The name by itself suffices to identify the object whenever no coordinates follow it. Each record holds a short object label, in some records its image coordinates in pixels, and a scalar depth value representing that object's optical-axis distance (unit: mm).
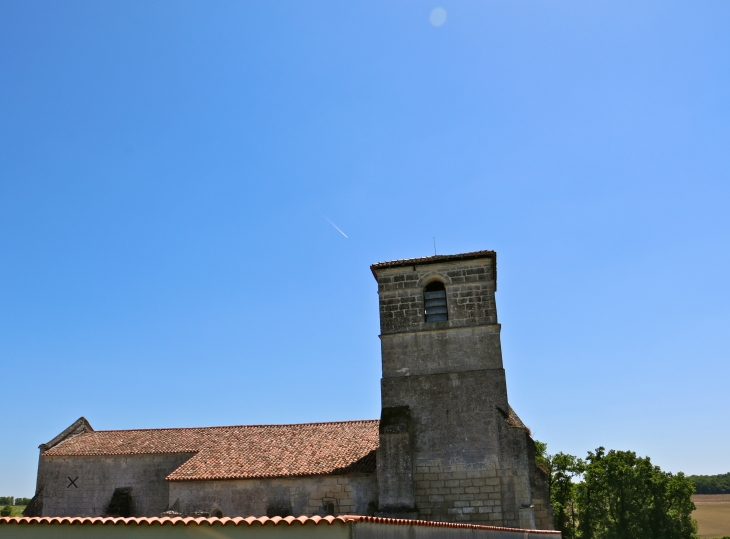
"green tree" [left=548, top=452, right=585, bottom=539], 35656
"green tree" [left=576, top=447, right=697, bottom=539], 34750
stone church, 16562
